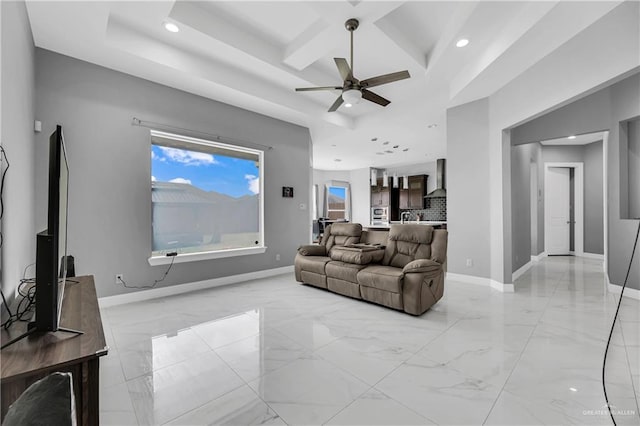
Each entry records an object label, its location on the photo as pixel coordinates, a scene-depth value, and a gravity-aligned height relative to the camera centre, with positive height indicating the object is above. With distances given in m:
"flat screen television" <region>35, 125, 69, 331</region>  1.10 -0.17
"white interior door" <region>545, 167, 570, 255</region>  6.89 +0.01
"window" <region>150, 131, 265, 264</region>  3.85 +0.26
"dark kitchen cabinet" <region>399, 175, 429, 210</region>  9.17 +0.65
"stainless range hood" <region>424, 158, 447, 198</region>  8.32 +0.99
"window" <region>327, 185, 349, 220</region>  10.75 +0.42
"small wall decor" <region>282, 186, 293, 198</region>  5.23 +0.42
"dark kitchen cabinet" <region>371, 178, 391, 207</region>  9.71 +0.65
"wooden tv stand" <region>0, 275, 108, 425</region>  0.93 -0.51
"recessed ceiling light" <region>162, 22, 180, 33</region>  2.87 +1.97
